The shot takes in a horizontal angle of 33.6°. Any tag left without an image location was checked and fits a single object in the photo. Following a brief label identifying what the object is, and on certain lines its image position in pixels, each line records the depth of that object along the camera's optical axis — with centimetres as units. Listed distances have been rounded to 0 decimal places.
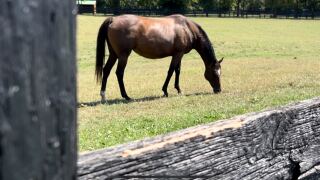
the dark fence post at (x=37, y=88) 84
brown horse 1230
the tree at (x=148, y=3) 9112
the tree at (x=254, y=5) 9764
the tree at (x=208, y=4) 9481
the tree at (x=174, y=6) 8331
